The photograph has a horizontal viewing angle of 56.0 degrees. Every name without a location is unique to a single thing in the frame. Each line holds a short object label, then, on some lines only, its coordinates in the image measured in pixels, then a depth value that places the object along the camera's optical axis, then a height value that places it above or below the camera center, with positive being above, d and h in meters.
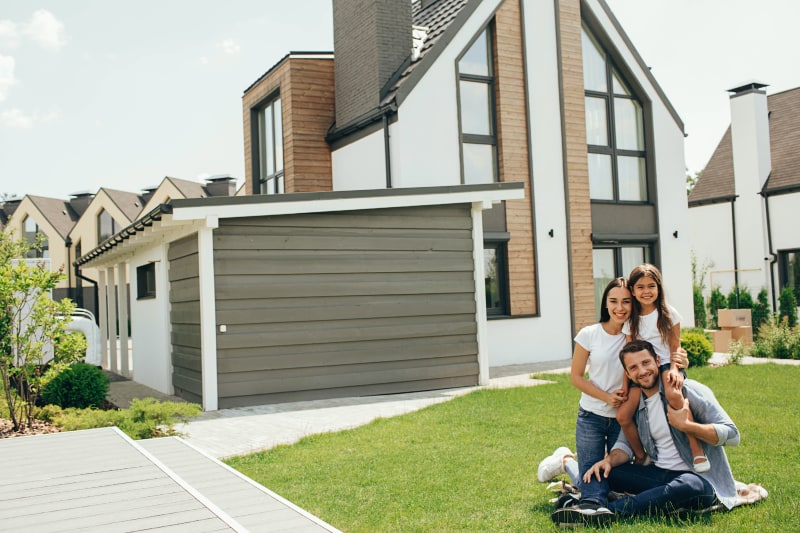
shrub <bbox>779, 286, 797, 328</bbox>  19.73 -0.88
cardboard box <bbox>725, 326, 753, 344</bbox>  16.06 -1.30
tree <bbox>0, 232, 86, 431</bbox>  8.21 -0.41
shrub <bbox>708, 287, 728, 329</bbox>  21.33 -0.85
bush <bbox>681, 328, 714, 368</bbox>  12.96 -1.28
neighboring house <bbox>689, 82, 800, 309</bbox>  21.55 +2.06
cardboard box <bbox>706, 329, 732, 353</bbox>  15.54 -1.39
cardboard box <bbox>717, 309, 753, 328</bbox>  16.08 -0.97
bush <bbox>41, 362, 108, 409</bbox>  9.73 -1.19
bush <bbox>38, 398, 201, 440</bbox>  7.55 -1.26
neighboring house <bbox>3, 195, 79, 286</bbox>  42.84 +4.54
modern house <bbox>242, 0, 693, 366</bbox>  14.18 +3.01
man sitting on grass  4.54 -1.18
